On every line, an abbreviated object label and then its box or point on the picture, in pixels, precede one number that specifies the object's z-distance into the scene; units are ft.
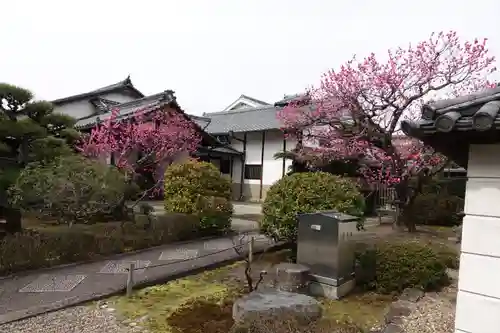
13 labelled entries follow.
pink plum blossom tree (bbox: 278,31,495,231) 39.68
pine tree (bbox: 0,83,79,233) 25.21
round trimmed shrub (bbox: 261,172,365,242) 25.91
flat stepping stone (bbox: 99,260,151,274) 24.95
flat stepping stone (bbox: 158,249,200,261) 29.55
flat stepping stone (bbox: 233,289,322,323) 15.01
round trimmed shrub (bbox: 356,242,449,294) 21.27
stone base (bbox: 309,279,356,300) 20.75
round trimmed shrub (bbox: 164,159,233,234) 37.52
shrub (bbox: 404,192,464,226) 54.90
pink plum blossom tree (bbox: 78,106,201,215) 44.79
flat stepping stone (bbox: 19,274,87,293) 20.75
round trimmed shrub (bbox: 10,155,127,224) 24.75
